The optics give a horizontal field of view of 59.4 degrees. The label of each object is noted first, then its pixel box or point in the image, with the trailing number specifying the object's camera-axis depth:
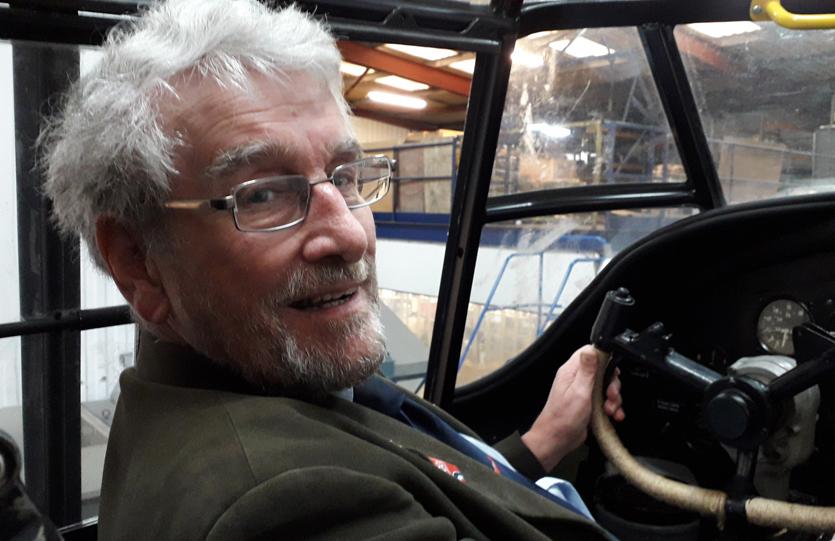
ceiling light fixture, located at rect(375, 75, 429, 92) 5.35
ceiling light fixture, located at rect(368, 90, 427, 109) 7.18
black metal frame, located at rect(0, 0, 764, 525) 1.32
